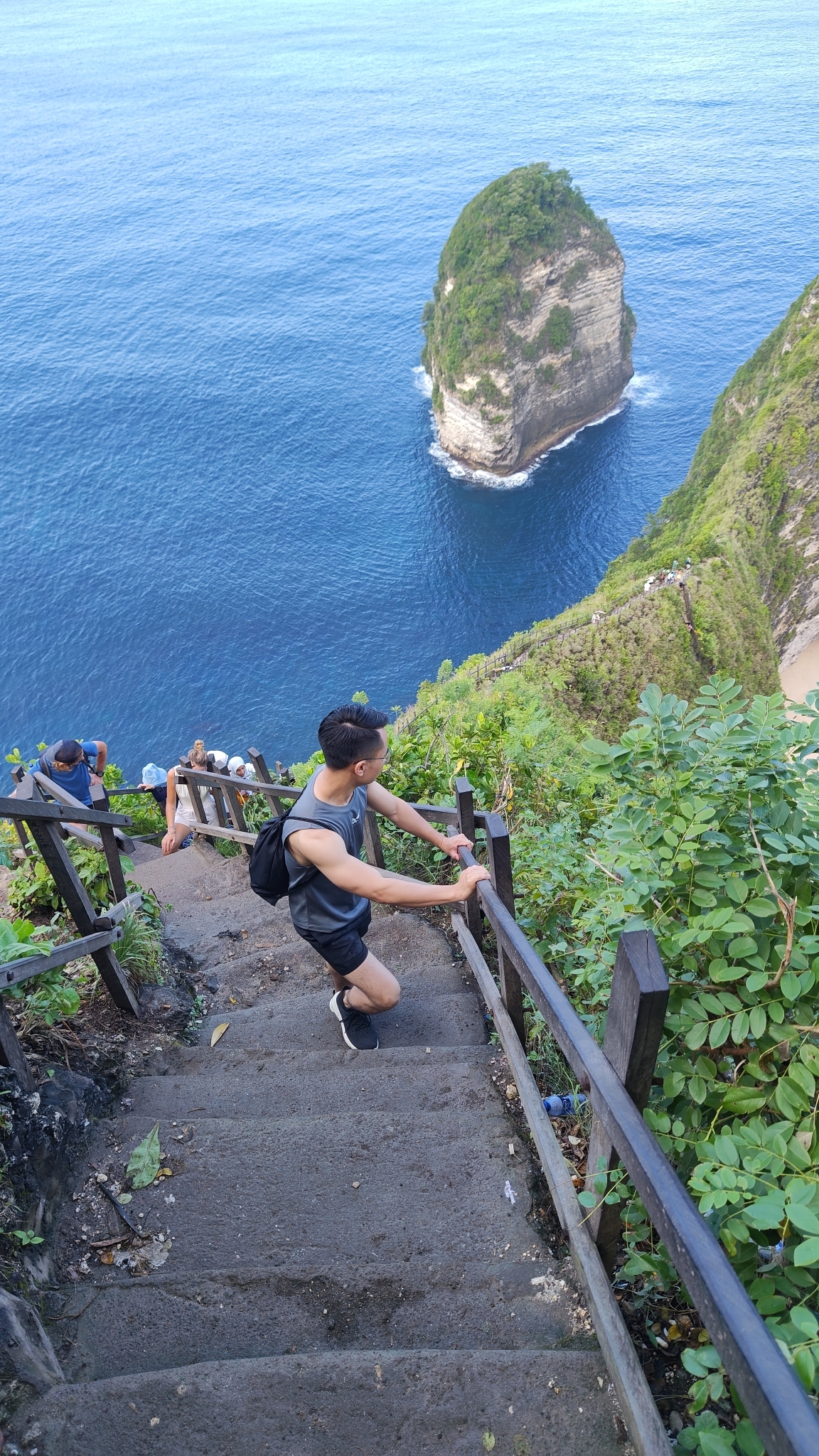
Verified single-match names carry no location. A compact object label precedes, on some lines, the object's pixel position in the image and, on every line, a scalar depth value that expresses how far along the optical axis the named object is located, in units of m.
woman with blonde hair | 8.40
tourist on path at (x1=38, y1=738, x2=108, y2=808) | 7.05
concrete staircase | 2.08
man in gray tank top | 3.37
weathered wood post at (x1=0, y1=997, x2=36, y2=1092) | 3.00
